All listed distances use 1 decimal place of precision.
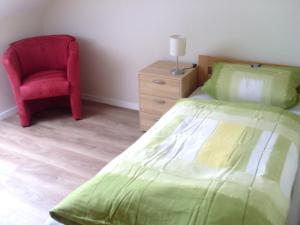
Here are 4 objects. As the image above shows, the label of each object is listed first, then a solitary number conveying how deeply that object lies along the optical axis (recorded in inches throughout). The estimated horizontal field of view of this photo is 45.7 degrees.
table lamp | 115.6
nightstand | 118.3
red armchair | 131.2
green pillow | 103.9
